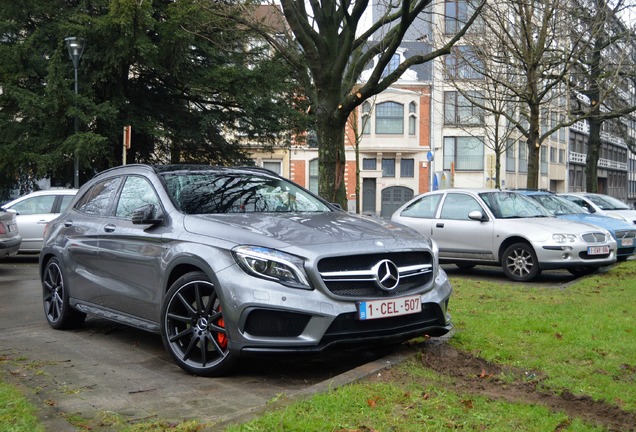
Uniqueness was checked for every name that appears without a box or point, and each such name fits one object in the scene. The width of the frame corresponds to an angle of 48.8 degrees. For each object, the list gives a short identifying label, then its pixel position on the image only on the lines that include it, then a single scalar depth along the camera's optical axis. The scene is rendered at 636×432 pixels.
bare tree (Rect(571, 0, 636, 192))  20.07
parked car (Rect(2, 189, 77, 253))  16.06
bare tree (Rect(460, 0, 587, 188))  18.72
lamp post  20.36
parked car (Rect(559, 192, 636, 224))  17.84
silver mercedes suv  4.88
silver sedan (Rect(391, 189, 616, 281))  11.51
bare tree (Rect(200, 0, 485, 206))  11.80
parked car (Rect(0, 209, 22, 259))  13.09
